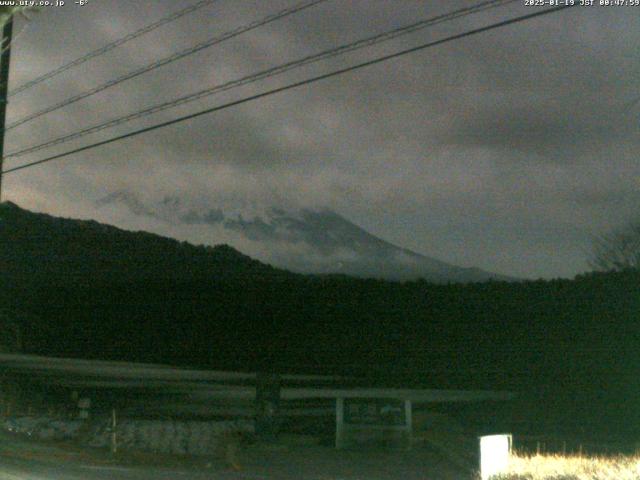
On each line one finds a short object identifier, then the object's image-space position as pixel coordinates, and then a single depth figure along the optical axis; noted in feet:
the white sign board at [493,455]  37.47
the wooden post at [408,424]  56.92
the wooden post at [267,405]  59.78
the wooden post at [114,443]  52.80
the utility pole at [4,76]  55.31
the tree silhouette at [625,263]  129.18
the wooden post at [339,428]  57.26
